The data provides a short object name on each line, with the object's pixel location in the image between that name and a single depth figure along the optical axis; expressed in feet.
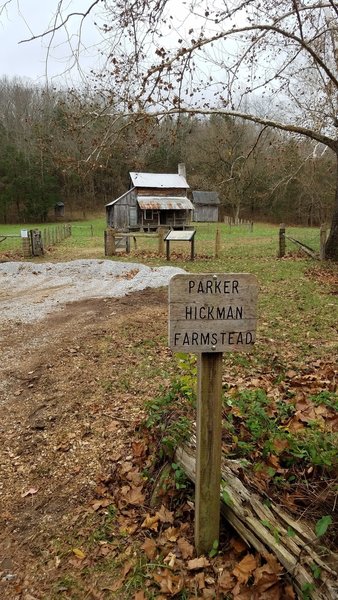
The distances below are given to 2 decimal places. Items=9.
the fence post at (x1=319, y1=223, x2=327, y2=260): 43.88
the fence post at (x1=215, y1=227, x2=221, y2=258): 50.80
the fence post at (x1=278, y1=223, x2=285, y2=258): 47.96
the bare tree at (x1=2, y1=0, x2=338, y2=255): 15.71
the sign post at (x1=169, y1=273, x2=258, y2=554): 6.80
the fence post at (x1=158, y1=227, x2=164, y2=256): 52.54
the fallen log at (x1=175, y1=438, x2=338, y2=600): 6.45
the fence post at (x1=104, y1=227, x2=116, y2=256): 55.06
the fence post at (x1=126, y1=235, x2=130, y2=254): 56.08
